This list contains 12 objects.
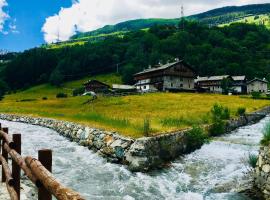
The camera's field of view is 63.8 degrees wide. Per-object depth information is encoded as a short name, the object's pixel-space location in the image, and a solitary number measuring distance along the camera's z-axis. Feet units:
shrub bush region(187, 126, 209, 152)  48.81
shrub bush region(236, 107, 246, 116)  88.01
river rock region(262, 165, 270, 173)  26.79
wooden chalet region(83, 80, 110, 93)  260.08
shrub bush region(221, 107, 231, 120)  74.92
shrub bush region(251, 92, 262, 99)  161.20
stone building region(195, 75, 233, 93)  259.60
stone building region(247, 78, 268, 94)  268.23
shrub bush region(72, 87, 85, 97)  236.13
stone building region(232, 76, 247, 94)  265.90
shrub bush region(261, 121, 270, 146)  29.38
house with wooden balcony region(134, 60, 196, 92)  215.25
